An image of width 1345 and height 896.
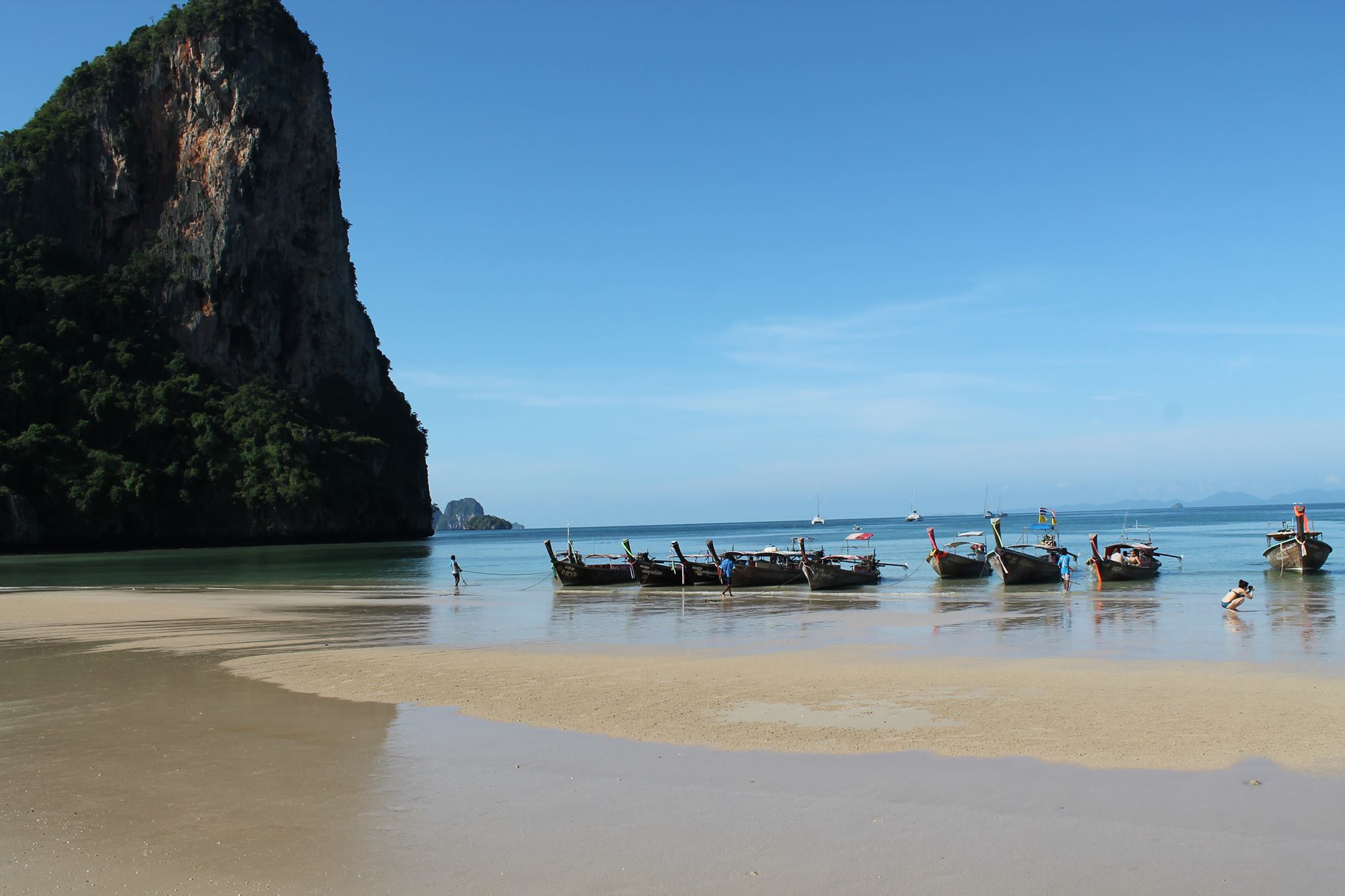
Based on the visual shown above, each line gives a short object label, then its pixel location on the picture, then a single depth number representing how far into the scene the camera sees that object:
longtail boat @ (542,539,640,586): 40.16
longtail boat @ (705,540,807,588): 38.12
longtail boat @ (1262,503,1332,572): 38.38
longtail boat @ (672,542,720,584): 39.28
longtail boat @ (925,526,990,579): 41.16
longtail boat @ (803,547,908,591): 36.28
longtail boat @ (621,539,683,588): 39.28
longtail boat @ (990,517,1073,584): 36.59
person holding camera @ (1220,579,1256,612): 24.46
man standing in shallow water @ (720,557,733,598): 36.66
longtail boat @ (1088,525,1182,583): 36.31
